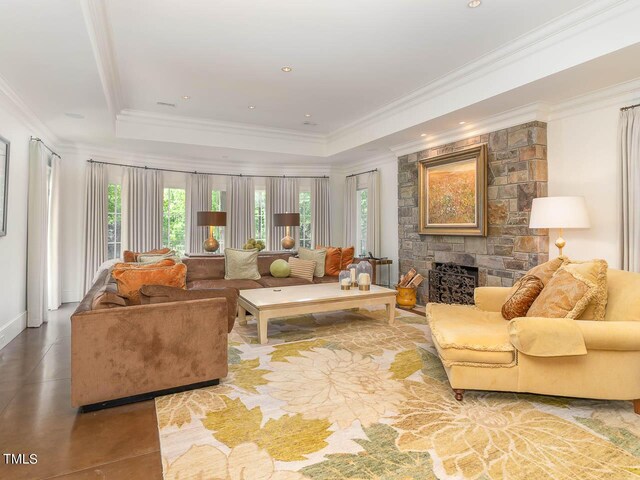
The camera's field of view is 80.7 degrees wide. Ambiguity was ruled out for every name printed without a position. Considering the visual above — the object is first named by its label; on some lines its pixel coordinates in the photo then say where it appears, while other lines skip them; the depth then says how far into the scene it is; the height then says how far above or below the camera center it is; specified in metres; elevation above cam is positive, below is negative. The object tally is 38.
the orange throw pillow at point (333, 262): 5.80 -0.31
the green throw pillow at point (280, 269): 5.58 -0.40
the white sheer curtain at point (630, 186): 3.48 +0.52
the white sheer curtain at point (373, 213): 7.11 +0.55
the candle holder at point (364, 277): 4.50 -0.42
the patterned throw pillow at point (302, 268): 5.57 -0.39
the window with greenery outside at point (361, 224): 7.80 +0.38
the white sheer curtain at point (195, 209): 7.23 +0.65
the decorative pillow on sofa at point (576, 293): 2.52 -0.35
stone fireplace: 4.23 +0.37
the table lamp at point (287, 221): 7.24 +0.41
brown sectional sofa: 2.38 -0.69
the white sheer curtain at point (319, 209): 8.15 +0.72
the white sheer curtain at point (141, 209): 6.58 +0.61
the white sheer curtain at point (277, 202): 7.92 +0.86
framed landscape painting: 4.78 +0.68
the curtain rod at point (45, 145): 4.59 +1.32
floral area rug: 1.84 -1.09
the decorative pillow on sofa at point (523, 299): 2.94 -0.45
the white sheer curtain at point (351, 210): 7.86 +0.69
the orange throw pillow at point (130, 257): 4.64 -0.18
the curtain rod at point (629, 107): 3.52 +1.27
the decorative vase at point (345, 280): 4.53 -0.46
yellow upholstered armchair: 2.28 -0.72
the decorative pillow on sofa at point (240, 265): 5.36 -0.32
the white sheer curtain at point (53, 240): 5.54 +0.04
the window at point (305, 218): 8.24 +0.53
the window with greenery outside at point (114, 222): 6.54 +0.36
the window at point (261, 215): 7.96 +0.58
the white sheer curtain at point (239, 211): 7.61 +0.64
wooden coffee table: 3.78 -0.62
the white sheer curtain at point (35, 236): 4.53 +0.08
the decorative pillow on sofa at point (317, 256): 5.73 -0.22
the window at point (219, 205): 7.56 +0.76
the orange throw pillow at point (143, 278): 2.77 -0.27
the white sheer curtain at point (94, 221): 6.24 +0.36
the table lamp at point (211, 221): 6.40 +0.37
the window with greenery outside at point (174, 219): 7.11 +0.45
